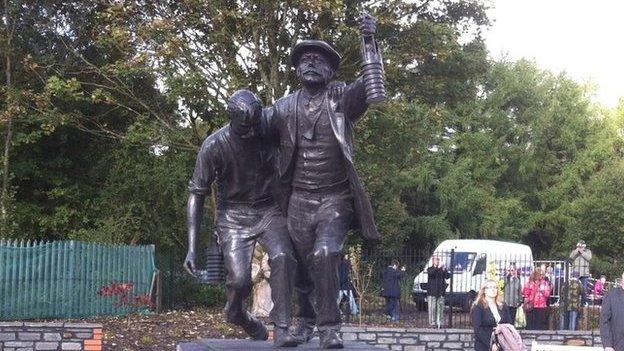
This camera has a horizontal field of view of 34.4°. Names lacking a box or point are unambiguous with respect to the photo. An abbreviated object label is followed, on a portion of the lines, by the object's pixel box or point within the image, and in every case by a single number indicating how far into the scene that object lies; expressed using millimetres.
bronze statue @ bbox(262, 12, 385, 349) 7363
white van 22062
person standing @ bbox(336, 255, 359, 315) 18828
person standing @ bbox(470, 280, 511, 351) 12227
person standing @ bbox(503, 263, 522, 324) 18891
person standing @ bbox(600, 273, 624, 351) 11398
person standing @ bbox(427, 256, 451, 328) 19656
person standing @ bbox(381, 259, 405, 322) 20672
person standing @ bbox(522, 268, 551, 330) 19438
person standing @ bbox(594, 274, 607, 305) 23375
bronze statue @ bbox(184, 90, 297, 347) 7576
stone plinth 7500
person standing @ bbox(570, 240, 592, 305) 21953
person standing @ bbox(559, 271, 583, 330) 20125
